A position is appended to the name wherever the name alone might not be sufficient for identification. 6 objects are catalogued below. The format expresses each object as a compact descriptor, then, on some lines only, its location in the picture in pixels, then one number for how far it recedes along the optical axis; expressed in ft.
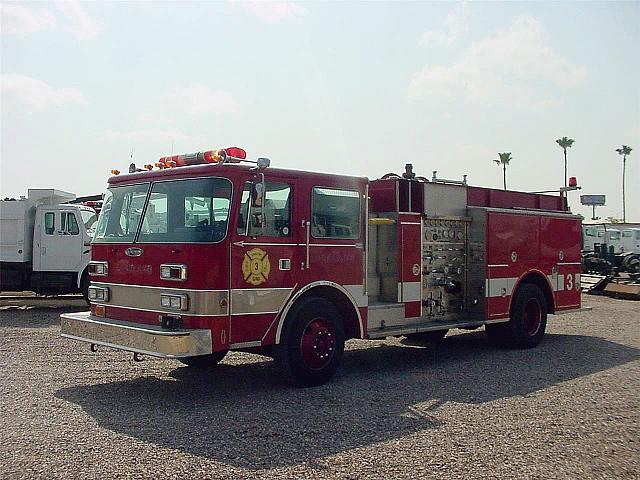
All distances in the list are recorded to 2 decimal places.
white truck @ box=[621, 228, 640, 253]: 102.58
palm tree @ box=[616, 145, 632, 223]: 278.46
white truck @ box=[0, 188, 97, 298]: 54.34
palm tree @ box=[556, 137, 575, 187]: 237.66
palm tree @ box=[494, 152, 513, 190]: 257.96
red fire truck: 23.38
